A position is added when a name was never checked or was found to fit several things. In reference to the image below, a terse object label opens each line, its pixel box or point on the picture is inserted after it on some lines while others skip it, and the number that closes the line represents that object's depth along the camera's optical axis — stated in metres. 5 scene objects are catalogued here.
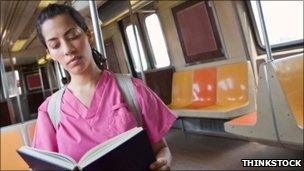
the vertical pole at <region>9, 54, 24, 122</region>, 3.58
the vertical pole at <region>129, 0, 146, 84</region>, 3.00
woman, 0.98
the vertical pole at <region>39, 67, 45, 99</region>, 3.37
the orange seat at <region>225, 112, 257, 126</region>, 3.05
